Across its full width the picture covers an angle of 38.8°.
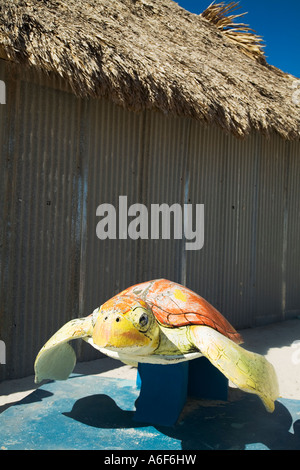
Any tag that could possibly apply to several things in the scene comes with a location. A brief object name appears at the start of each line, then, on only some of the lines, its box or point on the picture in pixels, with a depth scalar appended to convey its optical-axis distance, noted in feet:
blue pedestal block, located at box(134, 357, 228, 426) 10.37
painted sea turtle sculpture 8.19
